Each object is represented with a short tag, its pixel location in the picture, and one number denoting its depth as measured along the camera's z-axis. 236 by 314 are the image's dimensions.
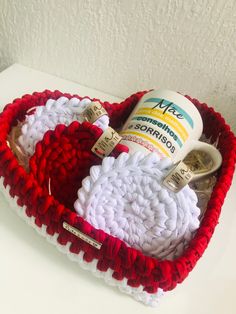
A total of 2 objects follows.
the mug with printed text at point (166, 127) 0.49
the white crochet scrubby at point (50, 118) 0.50
